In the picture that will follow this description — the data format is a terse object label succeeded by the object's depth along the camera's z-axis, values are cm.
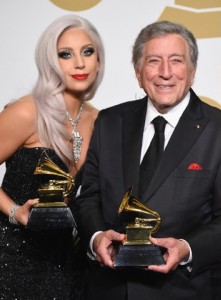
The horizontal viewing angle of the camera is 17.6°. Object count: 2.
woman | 240
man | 198
